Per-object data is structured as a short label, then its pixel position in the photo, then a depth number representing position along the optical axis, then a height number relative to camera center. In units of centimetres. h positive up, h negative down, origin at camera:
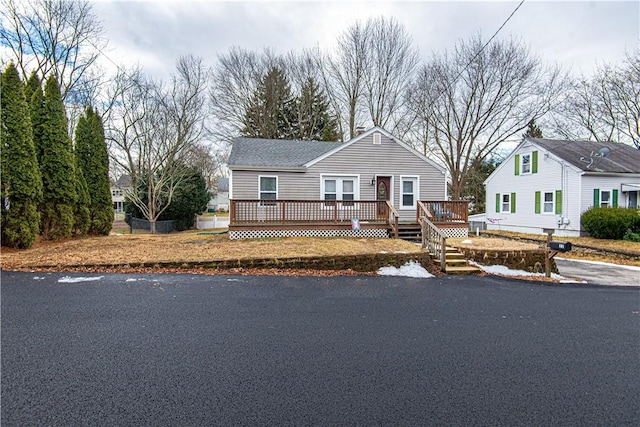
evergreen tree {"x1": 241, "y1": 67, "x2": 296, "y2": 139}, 2844 +962
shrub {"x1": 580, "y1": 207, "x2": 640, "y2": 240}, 1491 -65
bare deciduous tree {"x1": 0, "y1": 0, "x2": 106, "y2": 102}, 1553 +886
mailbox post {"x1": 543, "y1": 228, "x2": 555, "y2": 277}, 840 -131
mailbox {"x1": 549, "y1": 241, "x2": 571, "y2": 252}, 745 -91
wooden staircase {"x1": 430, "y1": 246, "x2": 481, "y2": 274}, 821 -147
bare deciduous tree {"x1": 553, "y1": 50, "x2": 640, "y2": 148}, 2041 +750
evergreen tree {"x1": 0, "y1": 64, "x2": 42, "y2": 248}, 873 +120
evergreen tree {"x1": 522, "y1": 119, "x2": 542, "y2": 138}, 3093 +773
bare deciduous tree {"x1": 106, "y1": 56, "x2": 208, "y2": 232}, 1697 +456
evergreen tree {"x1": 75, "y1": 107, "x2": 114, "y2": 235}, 1276 +182
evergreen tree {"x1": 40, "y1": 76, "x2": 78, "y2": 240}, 1040 +134
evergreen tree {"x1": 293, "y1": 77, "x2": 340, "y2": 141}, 2867 +890
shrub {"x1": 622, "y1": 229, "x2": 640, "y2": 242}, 1438 -129
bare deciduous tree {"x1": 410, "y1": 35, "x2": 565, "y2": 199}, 2195 +828
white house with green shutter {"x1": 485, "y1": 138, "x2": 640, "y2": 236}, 1725 +156
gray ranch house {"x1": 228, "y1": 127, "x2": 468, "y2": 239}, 1275 +97
